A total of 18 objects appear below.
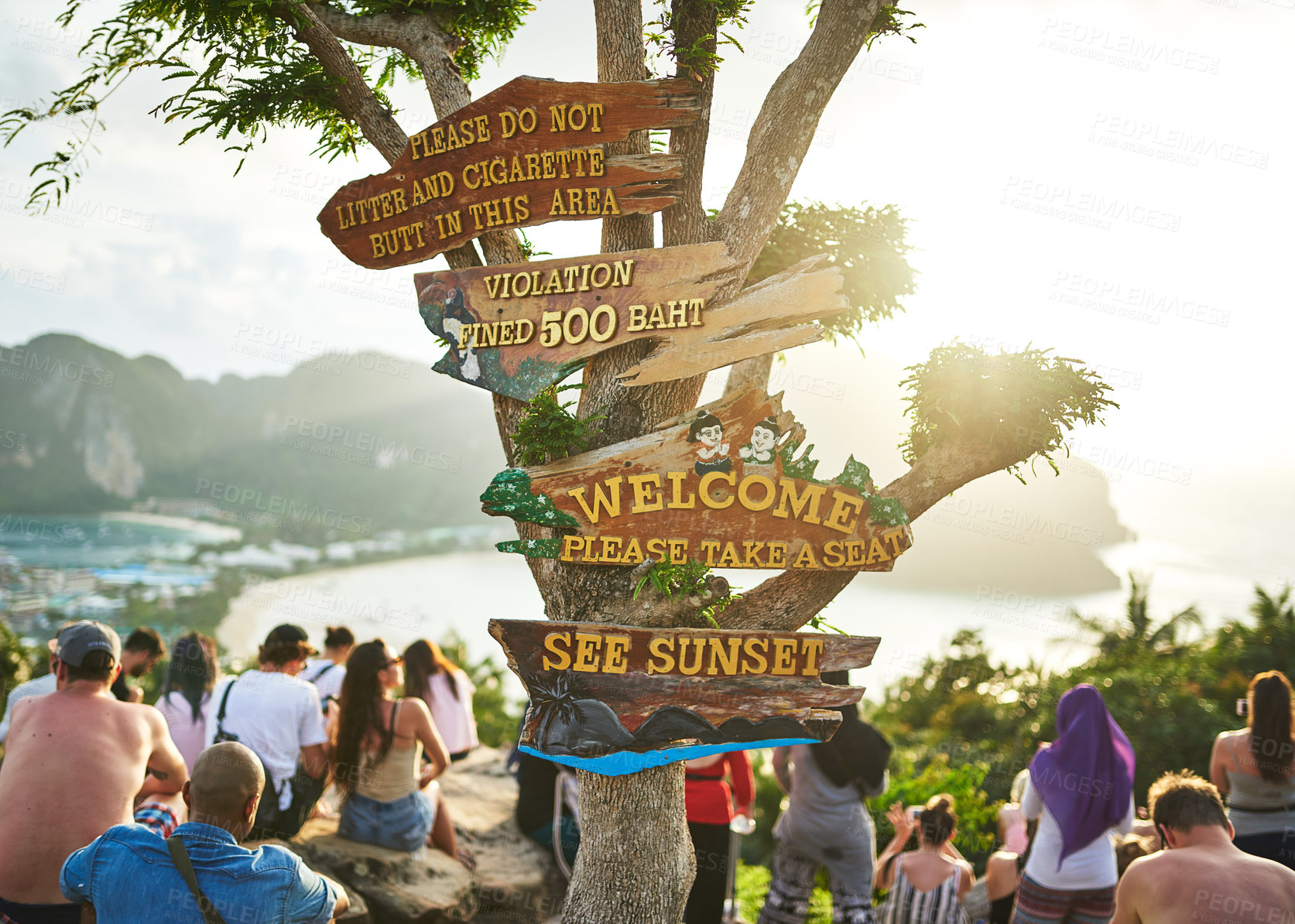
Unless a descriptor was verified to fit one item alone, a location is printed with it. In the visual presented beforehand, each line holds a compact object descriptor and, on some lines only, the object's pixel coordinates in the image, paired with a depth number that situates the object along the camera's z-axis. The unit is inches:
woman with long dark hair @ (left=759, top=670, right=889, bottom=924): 171.0
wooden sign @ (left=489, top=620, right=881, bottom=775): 130.6
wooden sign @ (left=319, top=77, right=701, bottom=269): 140.6
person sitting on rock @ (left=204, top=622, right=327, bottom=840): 166.7
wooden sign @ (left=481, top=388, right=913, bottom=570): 132.4
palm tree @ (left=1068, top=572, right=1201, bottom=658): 452.8
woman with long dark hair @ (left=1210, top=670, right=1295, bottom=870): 156.3
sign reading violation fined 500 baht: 131.6
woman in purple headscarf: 146.1
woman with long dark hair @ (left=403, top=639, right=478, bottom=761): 213.2
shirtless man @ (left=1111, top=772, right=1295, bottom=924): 101.6
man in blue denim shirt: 84.7
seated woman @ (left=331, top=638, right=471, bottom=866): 169.9
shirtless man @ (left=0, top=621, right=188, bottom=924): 116.0
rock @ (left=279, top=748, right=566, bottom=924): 168.7
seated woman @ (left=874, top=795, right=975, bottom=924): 155.4
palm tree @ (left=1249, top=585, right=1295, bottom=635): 376.8
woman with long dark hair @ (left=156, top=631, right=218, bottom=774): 185.2
